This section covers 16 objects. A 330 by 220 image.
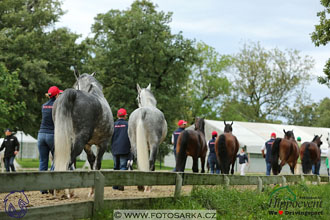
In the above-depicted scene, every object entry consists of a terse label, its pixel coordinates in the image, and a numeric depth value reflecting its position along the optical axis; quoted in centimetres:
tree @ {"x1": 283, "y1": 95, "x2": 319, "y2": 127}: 5319
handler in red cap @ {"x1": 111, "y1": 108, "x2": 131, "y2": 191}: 1120
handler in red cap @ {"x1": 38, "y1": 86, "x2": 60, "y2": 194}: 870
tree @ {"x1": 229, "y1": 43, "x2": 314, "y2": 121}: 5153
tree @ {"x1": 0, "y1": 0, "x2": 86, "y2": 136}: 2716
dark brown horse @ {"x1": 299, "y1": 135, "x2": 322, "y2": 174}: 1862
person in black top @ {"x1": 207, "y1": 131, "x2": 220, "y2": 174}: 1870
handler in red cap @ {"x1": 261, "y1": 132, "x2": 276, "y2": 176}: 1762
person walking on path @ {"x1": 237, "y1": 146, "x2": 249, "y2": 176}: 2309
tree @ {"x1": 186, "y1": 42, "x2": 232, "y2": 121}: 5481
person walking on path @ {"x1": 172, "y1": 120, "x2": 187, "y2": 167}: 1455
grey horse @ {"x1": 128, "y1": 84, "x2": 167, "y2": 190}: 1055
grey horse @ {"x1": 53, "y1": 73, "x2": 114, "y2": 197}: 735
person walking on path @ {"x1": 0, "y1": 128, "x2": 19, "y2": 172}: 1800
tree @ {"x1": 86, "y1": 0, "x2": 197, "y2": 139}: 3194
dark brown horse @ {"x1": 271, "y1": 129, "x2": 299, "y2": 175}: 1595
